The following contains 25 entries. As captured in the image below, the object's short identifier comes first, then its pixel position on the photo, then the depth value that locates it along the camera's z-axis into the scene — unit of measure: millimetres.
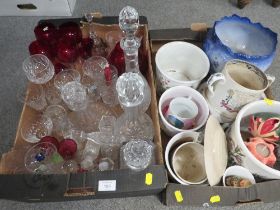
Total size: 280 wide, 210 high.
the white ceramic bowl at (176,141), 571
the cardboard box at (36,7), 970
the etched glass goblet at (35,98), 628
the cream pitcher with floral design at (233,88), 576
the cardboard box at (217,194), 528
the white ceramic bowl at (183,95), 613
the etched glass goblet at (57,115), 623
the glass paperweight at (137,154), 500
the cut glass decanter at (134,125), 584
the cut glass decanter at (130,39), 544
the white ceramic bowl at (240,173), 569
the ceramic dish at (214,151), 540
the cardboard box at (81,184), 484
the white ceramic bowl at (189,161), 602
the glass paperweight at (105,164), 559
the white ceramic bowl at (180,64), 648
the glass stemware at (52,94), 653
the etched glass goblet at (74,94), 591
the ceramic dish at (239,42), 628
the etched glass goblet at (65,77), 653
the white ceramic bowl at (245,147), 535
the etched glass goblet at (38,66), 627
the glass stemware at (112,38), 731
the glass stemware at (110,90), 641
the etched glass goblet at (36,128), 598
